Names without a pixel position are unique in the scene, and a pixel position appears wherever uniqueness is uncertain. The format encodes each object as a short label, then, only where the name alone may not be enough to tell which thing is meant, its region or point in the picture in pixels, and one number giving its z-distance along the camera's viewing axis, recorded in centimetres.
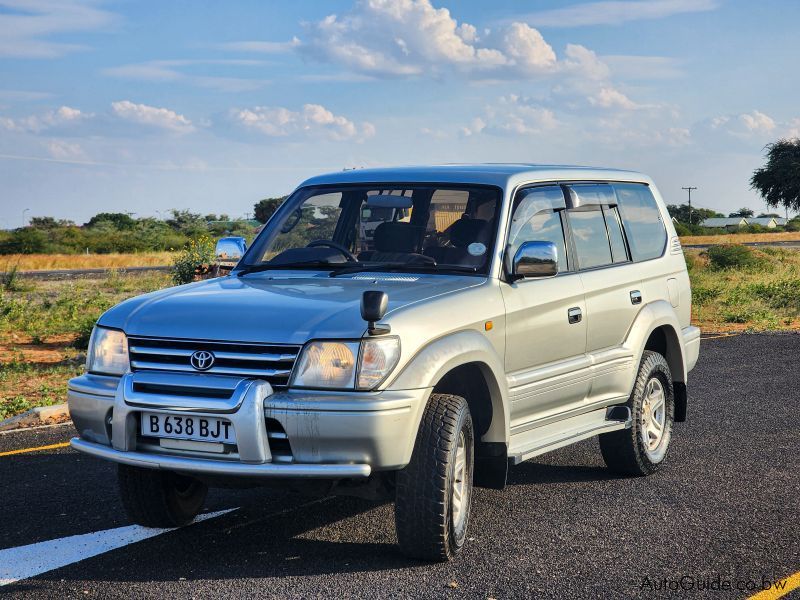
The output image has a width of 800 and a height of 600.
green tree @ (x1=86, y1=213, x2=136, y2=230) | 9066
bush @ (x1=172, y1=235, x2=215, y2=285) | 1919
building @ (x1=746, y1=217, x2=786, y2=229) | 15500
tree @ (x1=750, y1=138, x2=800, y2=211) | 7769
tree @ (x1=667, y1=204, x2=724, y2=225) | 14338
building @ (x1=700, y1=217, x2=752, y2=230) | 13938
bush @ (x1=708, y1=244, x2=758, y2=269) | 3962
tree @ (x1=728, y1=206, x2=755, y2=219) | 16270
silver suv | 481
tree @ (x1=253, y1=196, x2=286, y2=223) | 8594
